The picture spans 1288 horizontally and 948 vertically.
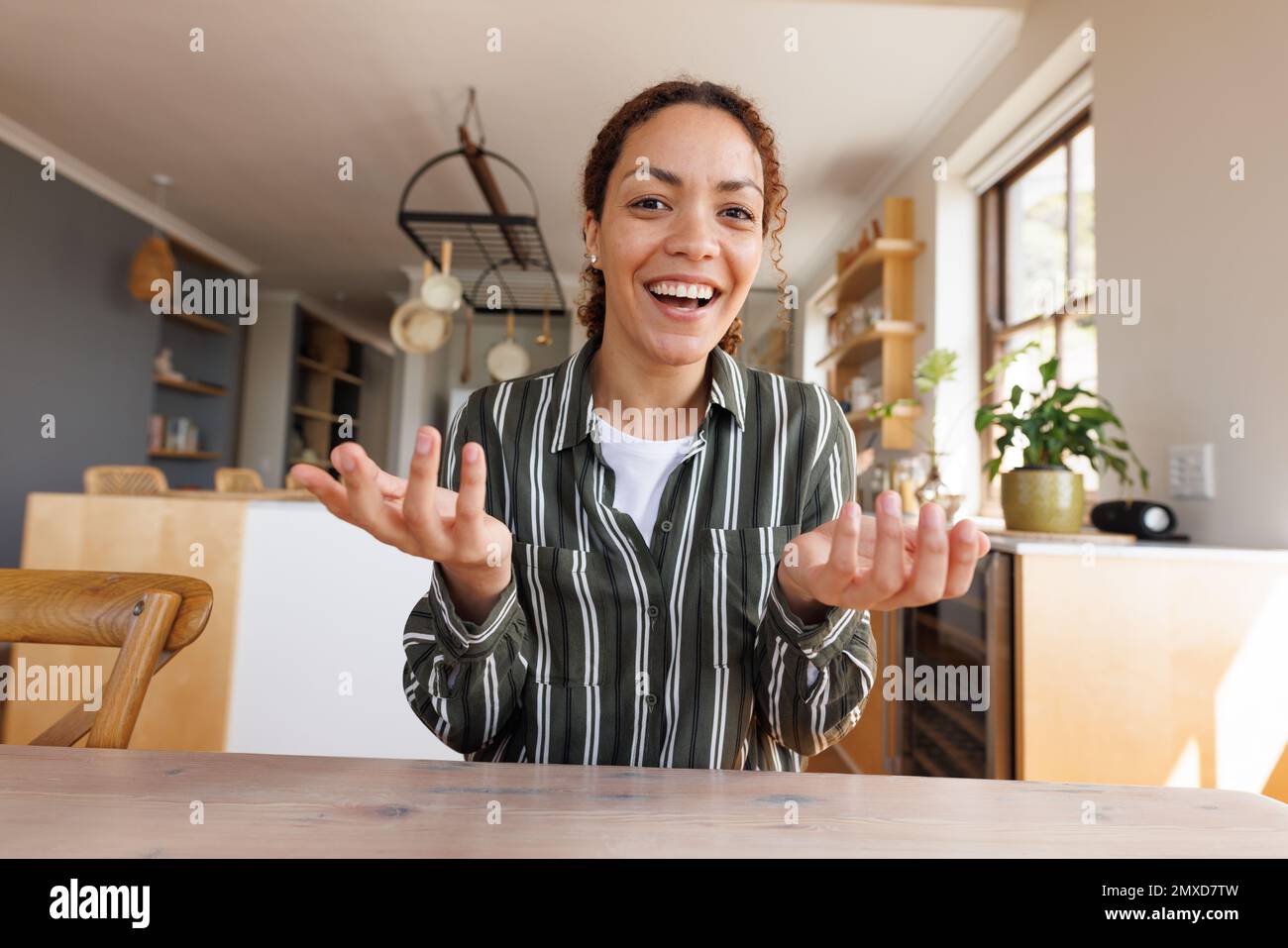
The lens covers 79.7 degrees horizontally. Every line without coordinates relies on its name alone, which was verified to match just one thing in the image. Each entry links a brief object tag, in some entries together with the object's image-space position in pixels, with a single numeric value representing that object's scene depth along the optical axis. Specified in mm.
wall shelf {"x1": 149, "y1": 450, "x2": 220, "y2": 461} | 5775
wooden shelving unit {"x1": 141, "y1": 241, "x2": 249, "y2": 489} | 5766
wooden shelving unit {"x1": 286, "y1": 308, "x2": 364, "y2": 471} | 7551
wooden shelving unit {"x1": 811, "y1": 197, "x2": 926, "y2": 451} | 3432
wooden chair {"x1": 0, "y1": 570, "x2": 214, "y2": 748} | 791
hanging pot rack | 3318
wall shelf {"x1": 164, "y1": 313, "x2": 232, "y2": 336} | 5809
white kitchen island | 2047
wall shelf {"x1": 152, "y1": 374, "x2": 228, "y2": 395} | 5469
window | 2463
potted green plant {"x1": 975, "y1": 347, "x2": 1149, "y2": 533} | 1701
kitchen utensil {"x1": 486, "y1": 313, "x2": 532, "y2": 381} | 5238
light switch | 1711
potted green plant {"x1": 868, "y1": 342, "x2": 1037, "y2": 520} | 2256
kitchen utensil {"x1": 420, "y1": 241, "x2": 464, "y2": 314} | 3625
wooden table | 469
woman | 821
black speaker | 1670
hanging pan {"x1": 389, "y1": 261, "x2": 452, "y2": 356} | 4020
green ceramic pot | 1702
